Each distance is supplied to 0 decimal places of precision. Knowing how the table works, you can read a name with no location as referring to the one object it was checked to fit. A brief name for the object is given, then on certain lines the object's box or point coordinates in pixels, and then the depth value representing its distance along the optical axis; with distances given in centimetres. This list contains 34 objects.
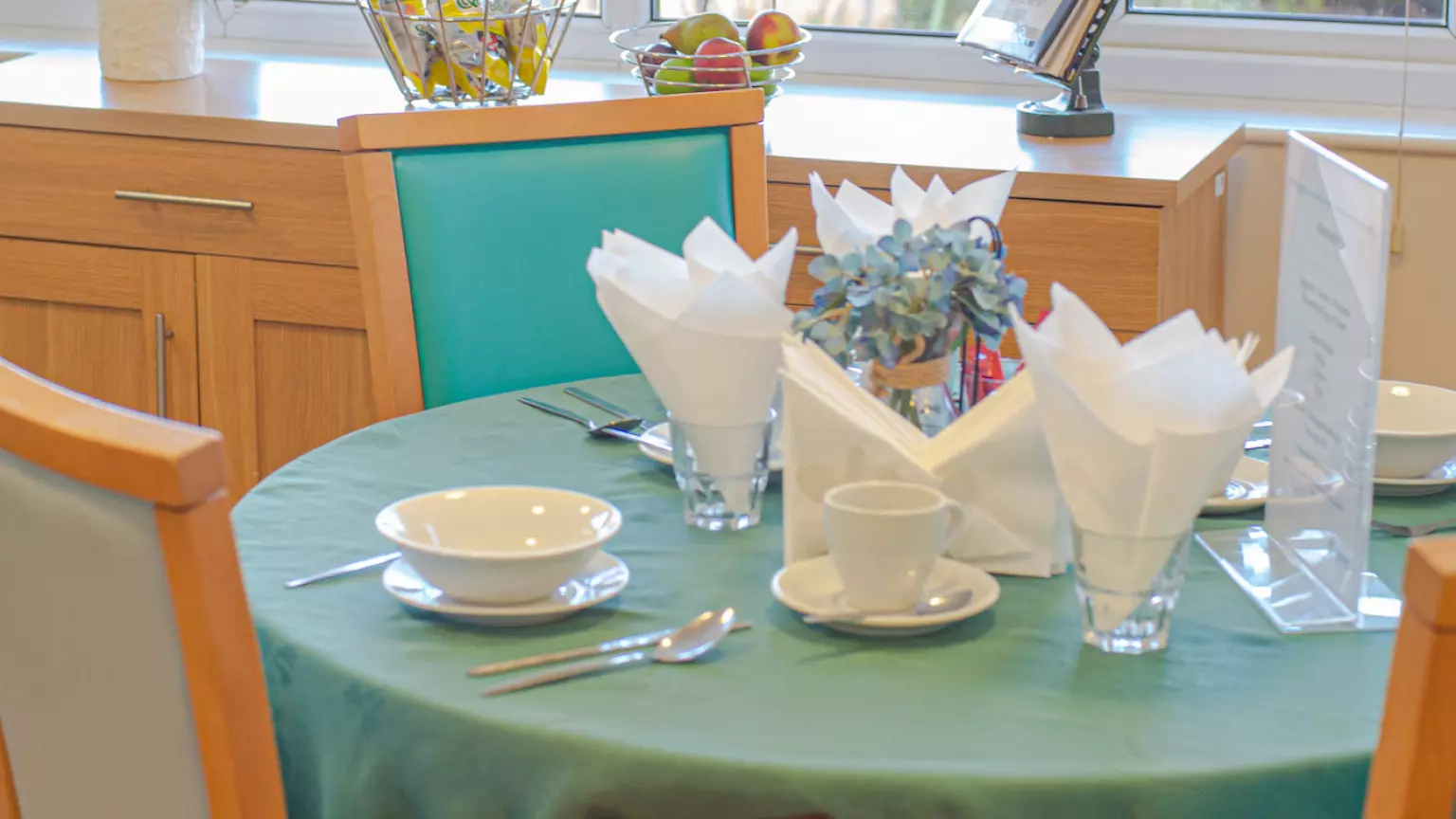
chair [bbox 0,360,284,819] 180
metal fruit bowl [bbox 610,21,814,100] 335
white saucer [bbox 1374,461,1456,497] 231
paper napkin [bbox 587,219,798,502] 222
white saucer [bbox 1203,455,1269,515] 231
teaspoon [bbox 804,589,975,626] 206
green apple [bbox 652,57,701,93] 336
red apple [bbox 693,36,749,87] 334
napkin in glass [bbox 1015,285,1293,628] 198
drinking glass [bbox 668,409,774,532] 225
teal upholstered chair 274
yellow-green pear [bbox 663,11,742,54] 339
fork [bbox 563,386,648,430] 250
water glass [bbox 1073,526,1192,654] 202
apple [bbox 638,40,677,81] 336
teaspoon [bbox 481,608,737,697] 201
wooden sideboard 337
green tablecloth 190
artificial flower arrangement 216
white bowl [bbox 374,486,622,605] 207
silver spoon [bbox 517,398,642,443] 248
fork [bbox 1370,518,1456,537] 223
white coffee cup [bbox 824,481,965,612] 204
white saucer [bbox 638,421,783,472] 239
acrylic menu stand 201
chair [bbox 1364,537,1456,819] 172
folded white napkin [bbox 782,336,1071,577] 214
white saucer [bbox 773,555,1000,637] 206
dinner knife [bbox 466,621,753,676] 202
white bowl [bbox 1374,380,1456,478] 231
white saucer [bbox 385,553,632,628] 208
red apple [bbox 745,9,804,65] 344
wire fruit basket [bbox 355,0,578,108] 342
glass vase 222
